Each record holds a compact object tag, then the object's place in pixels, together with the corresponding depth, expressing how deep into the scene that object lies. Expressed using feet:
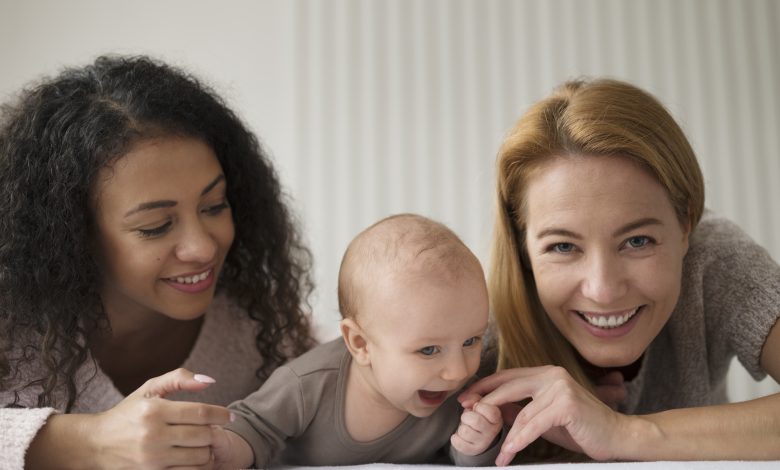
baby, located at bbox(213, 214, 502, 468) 4.67
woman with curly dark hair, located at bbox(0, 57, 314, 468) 5.60
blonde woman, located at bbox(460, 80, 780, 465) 4.87
